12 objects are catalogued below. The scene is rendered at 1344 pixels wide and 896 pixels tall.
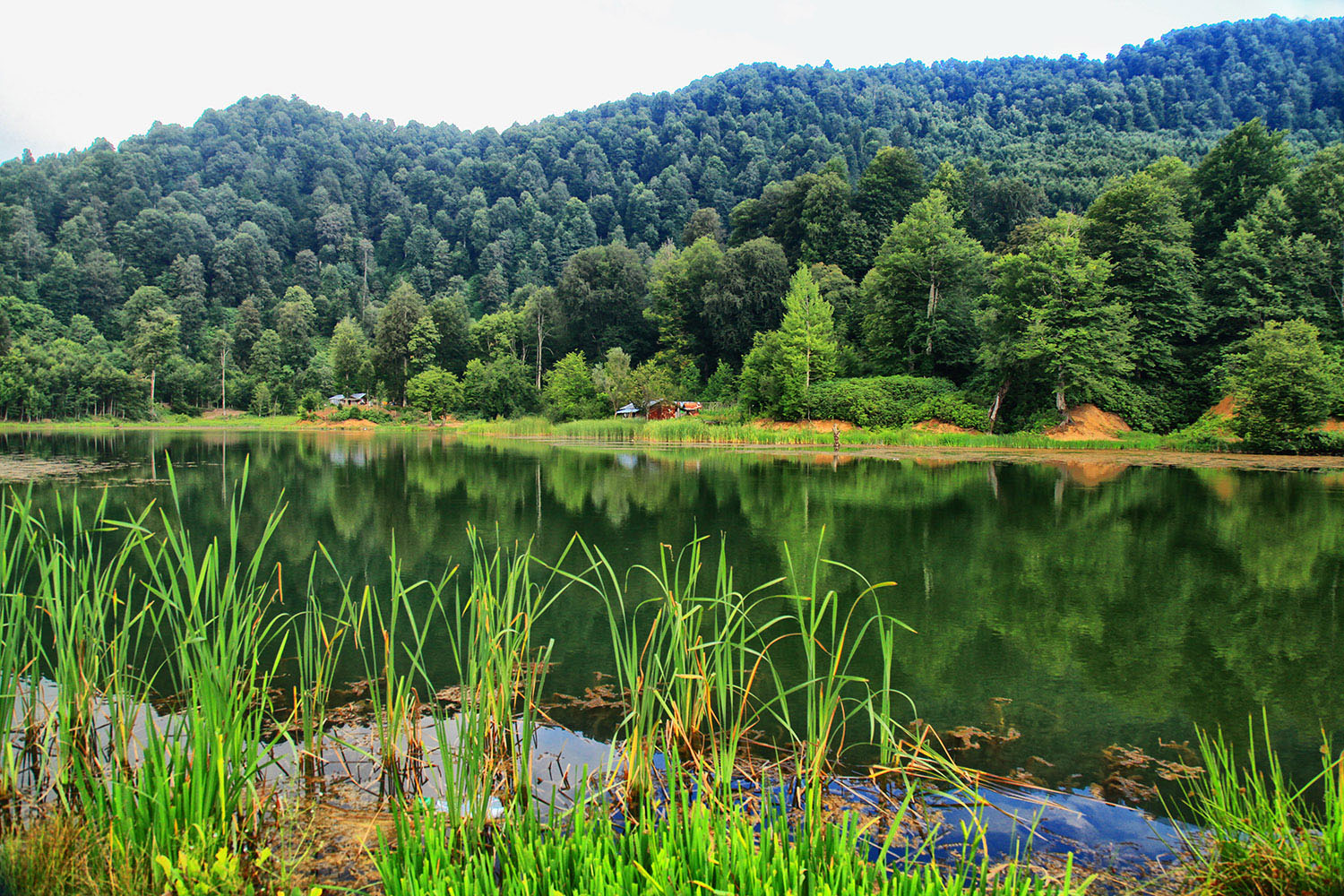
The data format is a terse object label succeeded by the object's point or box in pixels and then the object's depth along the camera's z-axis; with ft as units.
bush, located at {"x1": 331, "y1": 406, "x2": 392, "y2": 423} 209.67
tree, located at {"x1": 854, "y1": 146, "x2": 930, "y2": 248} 198.90
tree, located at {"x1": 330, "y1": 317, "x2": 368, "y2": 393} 238.99
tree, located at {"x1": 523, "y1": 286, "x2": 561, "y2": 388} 217.56
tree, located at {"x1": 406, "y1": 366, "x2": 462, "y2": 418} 205.87
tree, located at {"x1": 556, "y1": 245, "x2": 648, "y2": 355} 209.36
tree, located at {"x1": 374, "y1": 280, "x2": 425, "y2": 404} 219.61
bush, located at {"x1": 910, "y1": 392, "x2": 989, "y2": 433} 121.29
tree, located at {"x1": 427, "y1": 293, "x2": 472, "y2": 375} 226.79
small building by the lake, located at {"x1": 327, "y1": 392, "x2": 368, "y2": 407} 235.20
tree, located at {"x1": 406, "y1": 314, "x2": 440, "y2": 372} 217.97
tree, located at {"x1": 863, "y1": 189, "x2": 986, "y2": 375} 132.57
